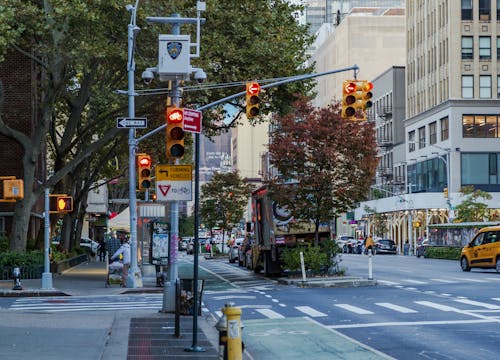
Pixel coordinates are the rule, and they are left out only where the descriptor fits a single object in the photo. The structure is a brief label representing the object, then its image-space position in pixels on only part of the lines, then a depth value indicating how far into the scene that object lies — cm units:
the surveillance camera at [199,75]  2364
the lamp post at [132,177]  3196
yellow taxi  4122
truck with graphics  3819
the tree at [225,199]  8462
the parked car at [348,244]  9351
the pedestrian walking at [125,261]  3347
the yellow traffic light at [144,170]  3331
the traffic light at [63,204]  3072
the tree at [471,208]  7506
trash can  1928
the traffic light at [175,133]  1858
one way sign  3038
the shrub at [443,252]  6432
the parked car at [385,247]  8763
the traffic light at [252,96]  2659
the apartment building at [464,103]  8638
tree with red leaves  3644
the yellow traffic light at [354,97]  2655
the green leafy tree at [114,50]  3189
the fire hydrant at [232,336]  1154
